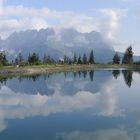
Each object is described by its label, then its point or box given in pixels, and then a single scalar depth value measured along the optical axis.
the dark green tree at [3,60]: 89.62
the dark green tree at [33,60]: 101.11
